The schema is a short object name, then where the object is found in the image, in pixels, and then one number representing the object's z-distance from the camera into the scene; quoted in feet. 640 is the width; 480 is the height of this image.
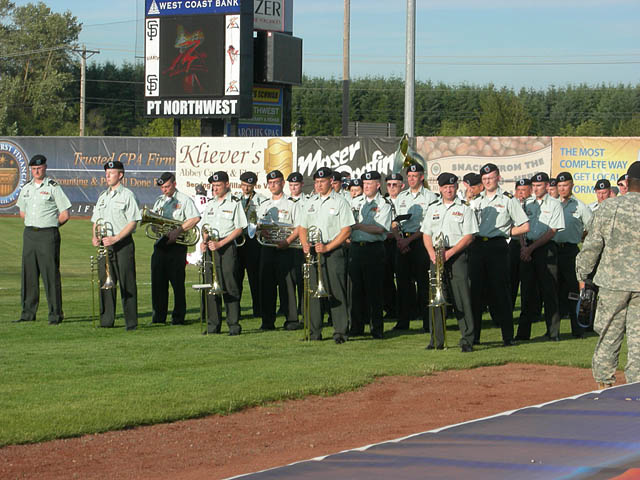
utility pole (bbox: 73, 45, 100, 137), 211.74
